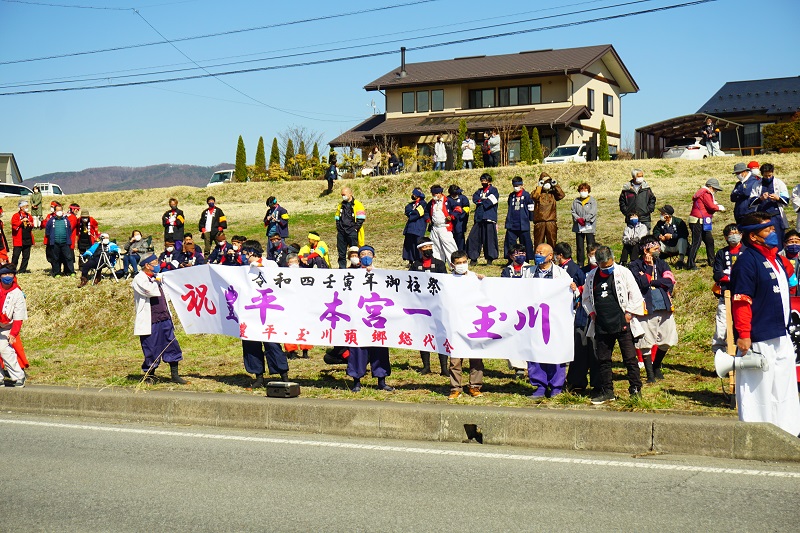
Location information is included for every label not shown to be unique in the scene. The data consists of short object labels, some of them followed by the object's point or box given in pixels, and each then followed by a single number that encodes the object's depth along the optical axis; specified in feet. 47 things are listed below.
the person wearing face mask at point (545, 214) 59.77
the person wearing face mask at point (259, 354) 37.86
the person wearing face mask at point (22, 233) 74.84
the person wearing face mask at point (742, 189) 49.90
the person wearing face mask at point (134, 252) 68.13
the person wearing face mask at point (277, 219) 63.20
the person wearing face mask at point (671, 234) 52.90
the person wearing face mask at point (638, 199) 55.57
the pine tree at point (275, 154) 166.91
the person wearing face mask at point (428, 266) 40.55
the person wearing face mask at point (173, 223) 70.69
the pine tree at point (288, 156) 157.07
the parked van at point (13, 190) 146.51
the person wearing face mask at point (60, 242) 71.10
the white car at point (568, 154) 126.00
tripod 68.28
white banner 33.71
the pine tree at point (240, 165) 152.56
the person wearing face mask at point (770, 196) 47.57
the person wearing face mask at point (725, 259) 35.81
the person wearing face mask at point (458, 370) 35.01
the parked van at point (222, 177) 159.02
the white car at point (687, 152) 108.78
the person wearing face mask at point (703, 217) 54.39
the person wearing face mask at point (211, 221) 70.78
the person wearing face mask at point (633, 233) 52.39
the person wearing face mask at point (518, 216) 59.11
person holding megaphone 25.34
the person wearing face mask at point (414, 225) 59.11
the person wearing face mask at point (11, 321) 39.65
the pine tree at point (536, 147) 130.82
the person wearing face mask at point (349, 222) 60.90
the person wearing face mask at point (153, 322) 39.65
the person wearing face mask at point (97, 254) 67.51
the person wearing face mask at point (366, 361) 36.70
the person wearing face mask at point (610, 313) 32.76
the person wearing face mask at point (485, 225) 62.28
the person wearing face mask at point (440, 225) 58.13
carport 127.75
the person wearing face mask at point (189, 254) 55.98
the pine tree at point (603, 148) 130.00
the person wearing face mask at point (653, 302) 37.22
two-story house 151.64
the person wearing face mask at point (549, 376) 34.53
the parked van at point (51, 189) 165.27
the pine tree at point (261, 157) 165.78
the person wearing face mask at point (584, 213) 57.26
